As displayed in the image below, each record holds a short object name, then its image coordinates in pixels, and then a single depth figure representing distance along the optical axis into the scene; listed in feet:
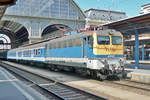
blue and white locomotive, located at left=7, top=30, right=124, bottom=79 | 43.45
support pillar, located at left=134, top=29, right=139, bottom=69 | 60.98
